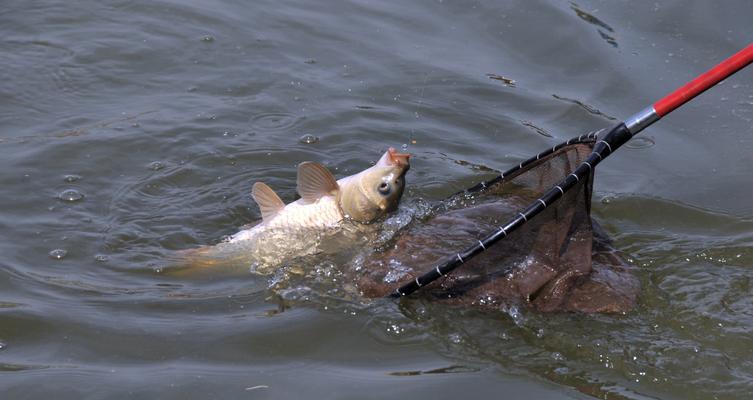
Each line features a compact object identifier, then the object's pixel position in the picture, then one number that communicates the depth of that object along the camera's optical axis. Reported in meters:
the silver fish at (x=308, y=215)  9.31
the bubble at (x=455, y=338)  8.12
